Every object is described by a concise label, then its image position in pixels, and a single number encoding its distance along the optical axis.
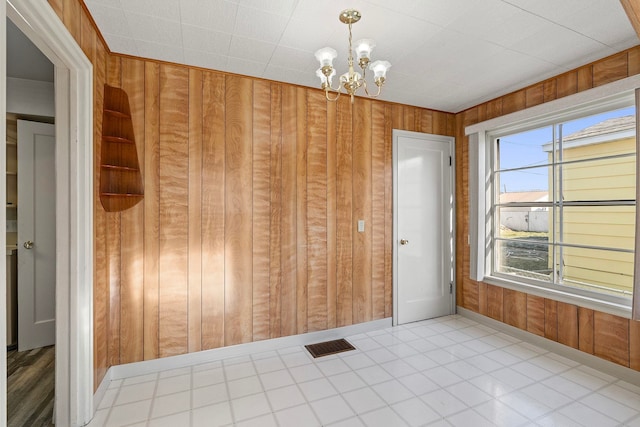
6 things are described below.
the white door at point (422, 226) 3.44
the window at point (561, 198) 2.40
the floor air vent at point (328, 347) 2.77
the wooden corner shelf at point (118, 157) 2.15
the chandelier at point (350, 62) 1.69
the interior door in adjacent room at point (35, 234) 2.76
